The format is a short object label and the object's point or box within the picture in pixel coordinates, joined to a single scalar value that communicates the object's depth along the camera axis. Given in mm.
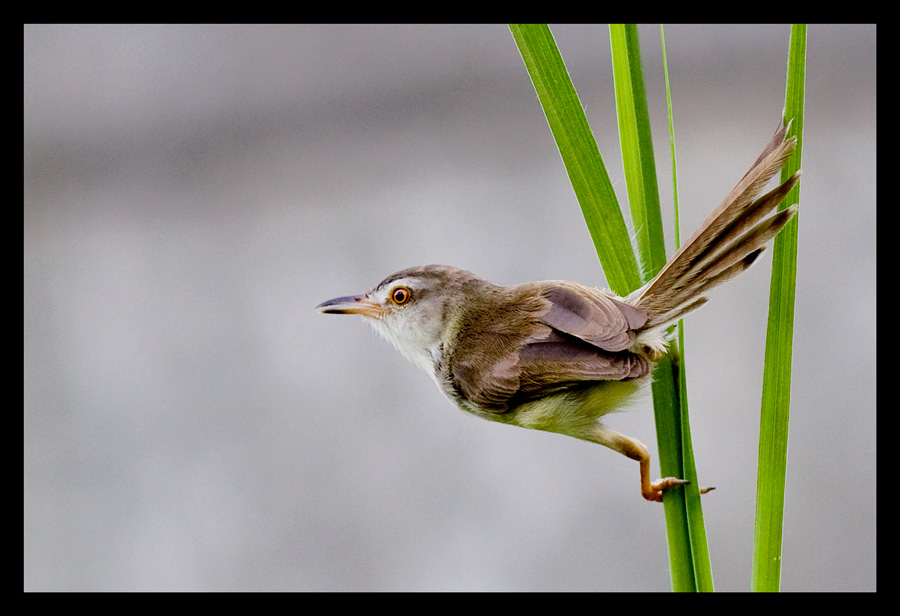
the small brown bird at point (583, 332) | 2968
